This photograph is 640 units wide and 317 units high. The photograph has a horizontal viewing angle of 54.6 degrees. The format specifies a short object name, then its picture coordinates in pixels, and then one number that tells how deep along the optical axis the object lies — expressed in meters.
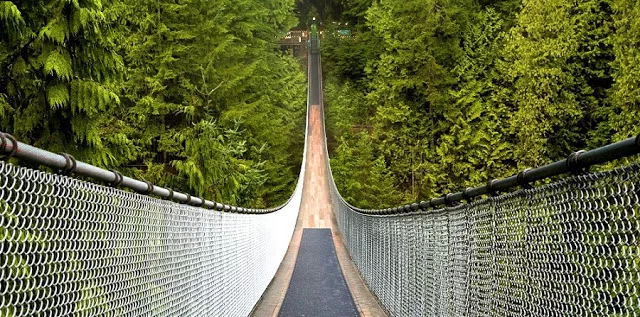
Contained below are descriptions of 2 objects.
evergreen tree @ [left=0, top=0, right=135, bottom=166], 5.71
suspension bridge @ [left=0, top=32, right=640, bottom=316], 1.79
